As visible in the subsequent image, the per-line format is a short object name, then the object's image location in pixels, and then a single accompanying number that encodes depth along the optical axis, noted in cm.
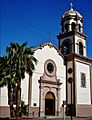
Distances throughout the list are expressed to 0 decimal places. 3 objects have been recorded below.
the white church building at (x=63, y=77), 3769
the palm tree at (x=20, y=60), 2817
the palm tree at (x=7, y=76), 2841
